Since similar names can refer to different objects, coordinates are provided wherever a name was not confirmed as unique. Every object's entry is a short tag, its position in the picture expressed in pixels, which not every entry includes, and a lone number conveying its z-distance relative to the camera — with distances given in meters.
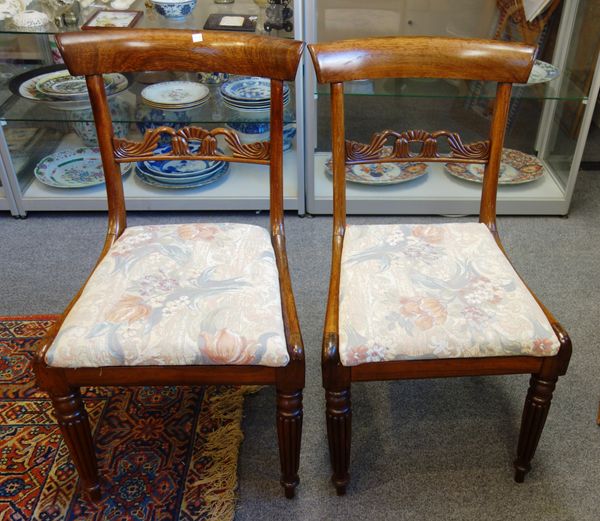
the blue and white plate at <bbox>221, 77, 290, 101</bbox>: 2.13
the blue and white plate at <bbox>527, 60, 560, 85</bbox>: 2.11
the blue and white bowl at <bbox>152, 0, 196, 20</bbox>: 1.99
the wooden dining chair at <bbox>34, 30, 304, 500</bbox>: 1.16
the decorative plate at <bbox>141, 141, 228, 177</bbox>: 2.31
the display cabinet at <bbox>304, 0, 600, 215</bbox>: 2.04
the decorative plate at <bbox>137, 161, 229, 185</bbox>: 2.30
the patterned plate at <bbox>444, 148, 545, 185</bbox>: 2.35
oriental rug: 1.36
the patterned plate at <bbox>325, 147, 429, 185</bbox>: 2.34
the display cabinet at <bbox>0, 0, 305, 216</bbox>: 2.05
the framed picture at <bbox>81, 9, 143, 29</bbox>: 1.99
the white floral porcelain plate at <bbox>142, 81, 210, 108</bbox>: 2.13
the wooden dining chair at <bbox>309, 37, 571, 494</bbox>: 1.18
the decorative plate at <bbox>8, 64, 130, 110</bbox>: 2.16
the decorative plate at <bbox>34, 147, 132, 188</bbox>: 2.33
